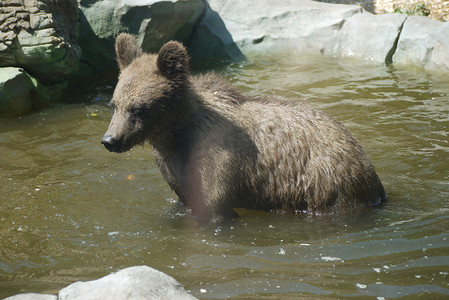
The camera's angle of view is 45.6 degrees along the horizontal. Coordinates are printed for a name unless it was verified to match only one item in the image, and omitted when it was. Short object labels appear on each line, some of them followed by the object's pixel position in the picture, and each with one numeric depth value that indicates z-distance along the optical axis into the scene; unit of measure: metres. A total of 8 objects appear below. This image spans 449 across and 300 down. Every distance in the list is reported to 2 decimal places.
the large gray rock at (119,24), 12.09
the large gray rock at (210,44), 14.25
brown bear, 5.61
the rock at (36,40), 10.12
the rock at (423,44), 11.94
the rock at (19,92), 9.77
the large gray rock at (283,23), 13.85
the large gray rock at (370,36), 12.80
